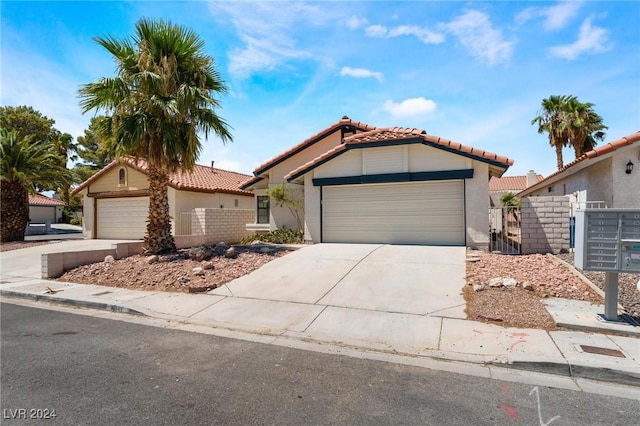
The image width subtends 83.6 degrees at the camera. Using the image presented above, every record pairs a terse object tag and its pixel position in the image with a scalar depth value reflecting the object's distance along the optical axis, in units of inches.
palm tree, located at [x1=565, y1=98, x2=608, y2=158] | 981.8
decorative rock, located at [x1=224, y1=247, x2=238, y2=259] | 451.5
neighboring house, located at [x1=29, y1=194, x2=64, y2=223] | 1584.4
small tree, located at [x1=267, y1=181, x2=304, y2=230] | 627.2
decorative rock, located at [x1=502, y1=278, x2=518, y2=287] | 296.1
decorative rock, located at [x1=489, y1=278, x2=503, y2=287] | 298.7
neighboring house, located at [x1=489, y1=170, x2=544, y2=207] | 1584.3
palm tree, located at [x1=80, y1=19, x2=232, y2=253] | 450.0
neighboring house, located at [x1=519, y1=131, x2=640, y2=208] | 429.7
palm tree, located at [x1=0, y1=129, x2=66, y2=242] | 792.9
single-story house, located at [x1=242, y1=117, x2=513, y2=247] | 481.4
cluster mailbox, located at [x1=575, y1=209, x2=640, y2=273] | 211.2
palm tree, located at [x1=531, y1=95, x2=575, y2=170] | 1015.9
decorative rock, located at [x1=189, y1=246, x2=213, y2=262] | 436.1
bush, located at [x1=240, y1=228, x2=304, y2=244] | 609.5
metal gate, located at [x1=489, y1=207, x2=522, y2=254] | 456.8
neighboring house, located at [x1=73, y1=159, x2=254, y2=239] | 788.6
